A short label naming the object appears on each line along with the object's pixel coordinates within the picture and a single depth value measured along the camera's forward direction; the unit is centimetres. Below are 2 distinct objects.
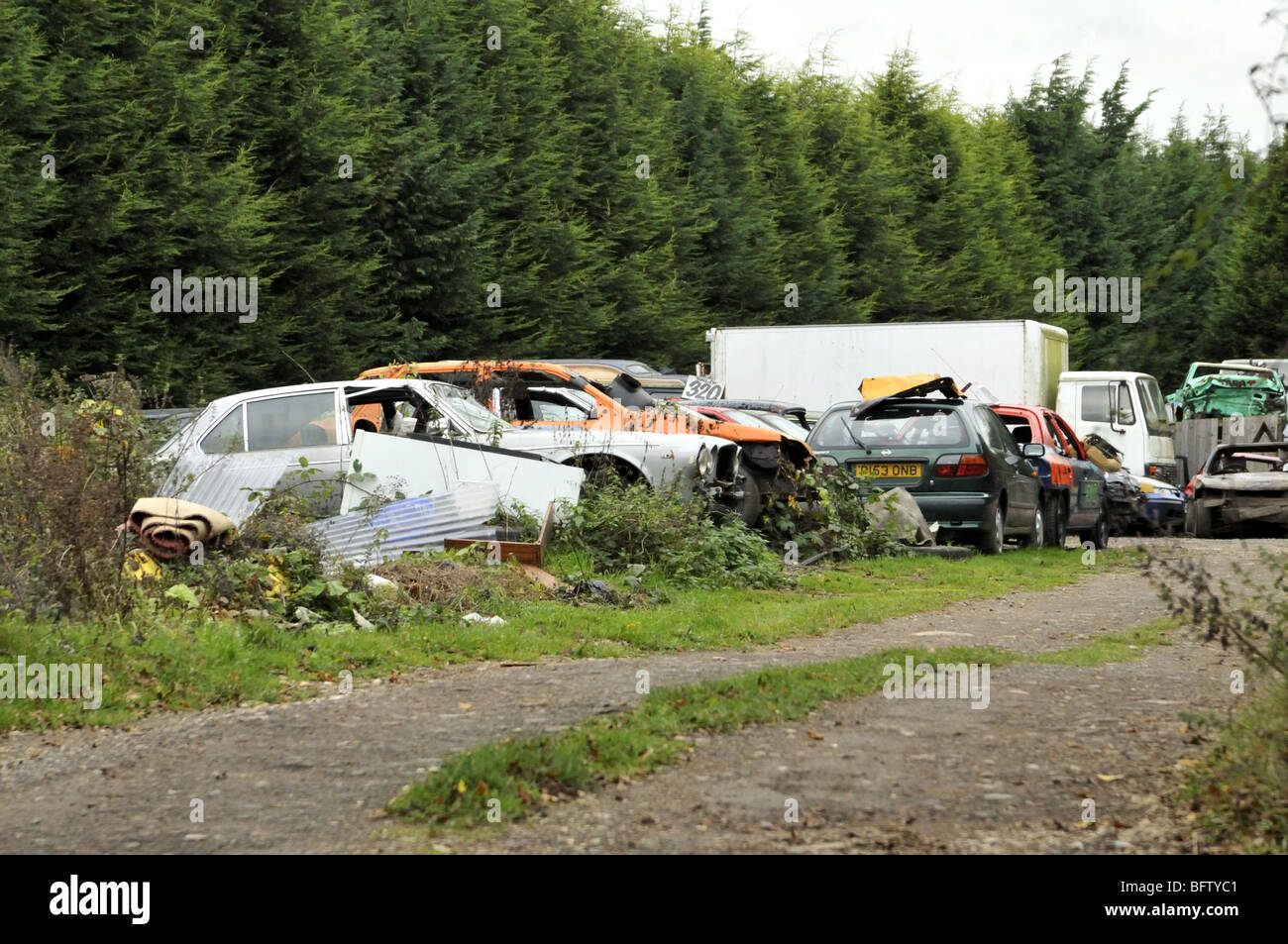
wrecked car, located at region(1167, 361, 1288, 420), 3450
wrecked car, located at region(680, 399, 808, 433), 2353
